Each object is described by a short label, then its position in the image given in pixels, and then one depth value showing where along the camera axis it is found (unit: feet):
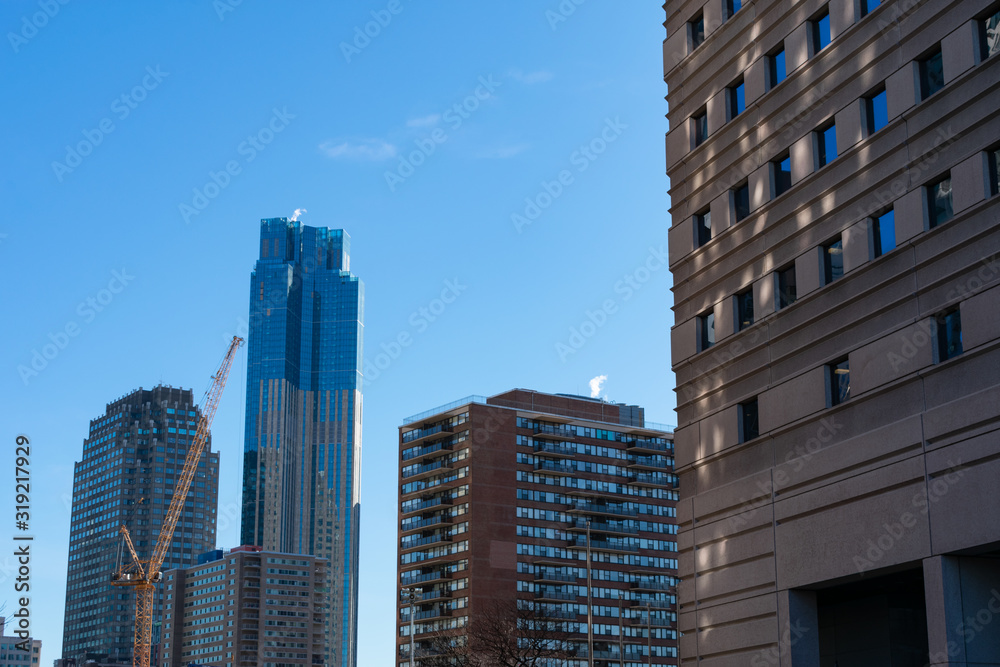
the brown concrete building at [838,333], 120.78
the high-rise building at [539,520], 570.87
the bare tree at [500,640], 340.80
